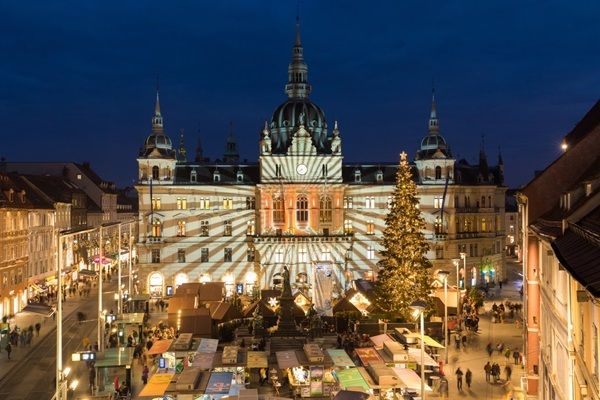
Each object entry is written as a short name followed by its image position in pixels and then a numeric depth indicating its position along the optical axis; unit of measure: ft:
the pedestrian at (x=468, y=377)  126.41
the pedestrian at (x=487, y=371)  131.64
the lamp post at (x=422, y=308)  96.43
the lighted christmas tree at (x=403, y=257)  174.70
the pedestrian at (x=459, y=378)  126.76
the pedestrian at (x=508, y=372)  132.05
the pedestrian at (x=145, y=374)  130.82
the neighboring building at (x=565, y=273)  55.11
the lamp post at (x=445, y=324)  151.89
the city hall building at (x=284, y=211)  269.23
